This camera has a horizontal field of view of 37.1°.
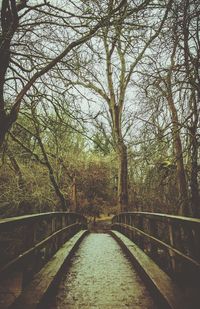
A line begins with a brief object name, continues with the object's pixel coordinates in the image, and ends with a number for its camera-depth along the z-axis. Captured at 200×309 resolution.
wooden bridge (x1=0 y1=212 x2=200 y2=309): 3.43
